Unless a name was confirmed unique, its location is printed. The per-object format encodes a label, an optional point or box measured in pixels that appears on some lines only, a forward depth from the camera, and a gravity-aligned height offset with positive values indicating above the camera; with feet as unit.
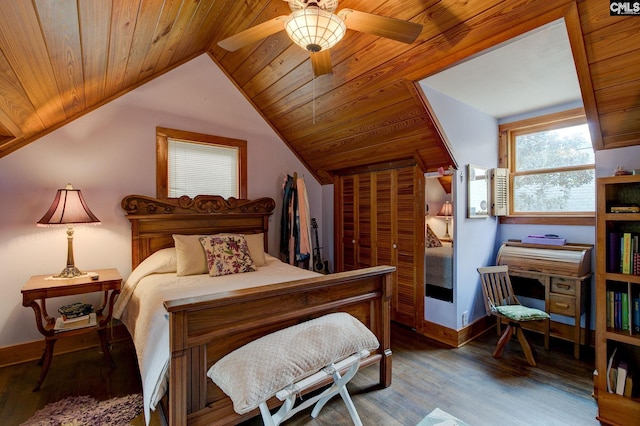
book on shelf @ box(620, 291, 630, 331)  6.19 -2.10
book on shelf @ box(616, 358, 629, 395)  6.06 -3.45
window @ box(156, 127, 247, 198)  10.46 +1.88
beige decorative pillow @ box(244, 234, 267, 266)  10.25 -1.22
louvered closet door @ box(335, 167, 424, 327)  10.57 -0.61
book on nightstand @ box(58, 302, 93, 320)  7.80 -2.58
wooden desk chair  8.41 -2.92
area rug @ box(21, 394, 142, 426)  5.97 -4.20
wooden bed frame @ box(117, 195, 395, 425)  4.77 -2.09
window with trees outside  9.87 +1.69
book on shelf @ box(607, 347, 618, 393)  6.16 -3.42
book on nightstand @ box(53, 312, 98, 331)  7.53 -2.83
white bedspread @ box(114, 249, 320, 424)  5.12 -2.02
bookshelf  5.99 -2.08
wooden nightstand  7.12 -1.98
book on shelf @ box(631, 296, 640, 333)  6.13 -2.17
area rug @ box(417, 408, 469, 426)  5.95 -4.26
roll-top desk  8.98 -1.98
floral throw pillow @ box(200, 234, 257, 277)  9.01 -1.31
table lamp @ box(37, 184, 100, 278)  7.82 +0.01
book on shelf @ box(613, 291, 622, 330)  6.29 -2.12
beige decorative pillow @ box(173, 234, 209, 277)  8.95 -1.33
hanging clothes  12.57 -0.42
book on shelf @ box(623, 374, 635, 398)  6.01 -3.61
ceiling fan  4.71 +3.11
